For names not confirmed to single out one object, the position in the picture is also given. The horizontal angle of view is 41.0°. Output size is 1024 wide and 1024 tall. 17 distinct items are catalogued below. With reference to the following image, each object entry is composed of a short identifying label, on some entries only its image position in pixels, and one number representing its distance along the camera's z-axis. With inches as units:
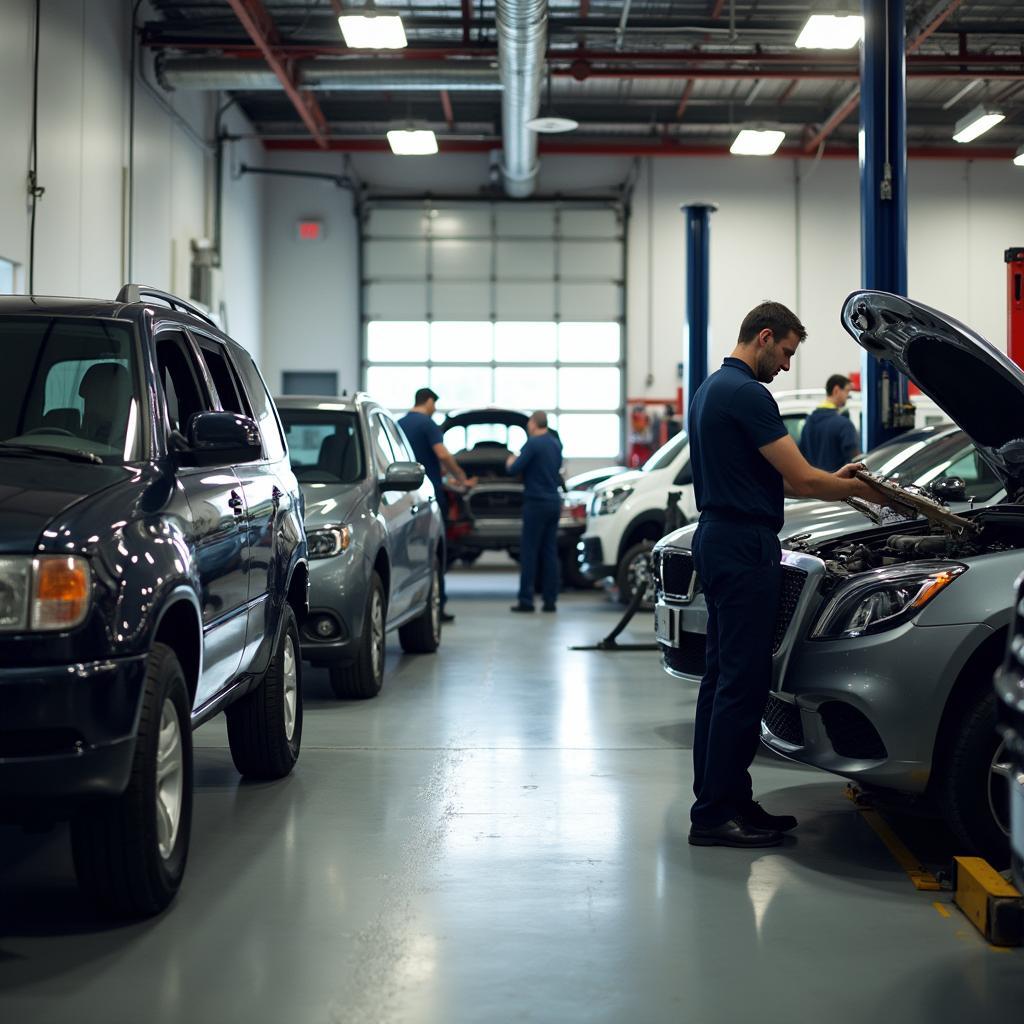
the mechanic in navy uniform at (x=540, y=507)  474.6
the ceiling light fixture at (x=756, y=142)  698.8
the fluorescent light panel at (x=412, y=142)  719.7
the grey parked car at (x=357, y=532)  271.9
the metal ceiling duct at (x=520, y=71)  511.8
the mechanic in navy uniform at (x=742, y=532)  171.8
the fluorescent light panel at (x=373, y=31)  536.1
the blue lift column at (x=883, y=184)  363.3
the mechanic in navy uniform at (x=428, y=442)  433.4
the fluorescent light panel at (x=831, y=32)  519.2
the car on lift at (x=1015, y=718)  107.3
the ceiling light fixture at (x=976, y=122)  693.3
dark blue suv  123.5
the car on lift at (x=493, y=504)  542.9
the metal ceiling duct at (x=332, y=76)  635.5
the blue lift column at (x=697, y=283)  513.3
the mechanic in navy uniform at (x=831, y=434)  413.1
